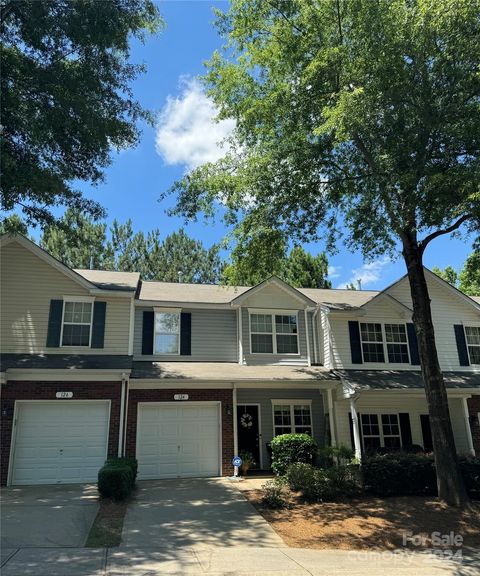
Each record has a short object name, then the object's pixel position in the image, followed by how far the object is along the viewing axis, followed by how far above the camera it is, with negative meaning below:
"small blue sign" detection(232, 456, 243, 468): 13.80 -1.21
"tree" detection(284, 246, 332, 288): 29.75 +9.52
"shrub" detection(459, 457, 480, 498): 12.09 -1.60
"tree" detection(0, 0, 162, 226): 12.49 +9.28
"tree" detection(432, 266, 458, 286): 38.50 +11.54
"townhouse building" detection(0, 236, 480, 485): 13.48 +1.61
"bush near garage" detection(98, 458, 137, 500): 10.15 -1.29
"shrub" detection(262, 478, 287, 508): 10.37 -1.76
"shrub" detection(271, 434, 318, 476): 13.55 -0.94
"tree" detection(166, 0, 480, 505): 10.84 +7.53
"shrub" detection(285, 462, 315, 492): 11.30 -1.39
